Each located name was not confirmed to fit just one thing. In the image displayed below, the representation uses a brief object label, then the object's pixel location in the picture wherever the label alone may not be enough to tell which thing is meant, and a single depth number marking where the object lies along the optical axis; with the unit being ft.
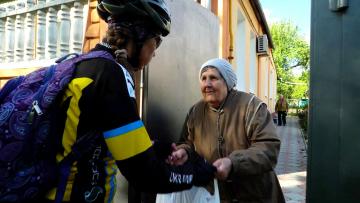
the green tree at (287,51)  162.91
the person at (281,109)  66.85
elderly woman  7.43
